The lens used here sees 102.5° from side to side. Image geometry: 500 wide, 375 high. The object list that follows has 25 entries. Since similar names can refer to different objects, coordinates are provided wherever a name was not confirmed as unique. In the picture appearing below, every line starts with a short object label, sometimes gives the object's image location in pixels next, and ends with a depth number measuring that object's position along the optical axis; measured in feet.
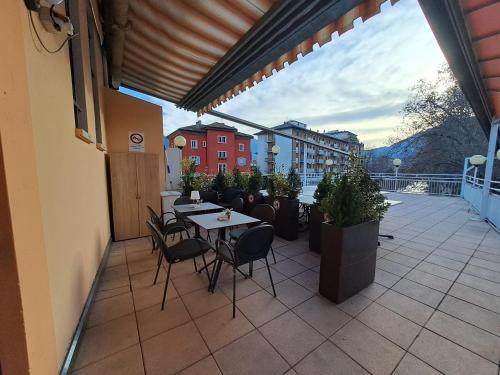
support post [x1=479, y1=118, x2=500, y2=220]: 14.57
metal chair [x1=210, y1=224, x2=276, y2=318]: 6.26
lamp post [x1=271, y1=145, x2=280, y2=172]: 24.36
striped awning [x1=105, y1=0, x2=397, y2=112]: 5.77
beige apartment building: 81.66
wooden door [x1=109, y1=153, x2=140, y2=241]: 11.97
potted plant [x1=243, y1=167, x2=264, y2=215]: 15.46
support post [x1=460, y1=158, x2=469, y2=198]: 25.08
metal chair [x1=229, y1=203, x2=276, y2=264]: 9.43
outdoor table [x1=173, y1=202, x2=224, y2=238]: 11.23
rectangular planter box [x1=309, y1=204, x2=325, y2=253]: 10.49
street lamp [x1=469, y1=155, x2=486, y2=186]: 20.21
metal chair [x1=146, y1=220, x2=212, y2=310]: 6.61
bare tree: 33.94
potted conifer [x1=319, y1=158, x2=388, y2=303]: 6.56
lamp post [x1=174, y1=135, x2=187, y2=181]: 17.20
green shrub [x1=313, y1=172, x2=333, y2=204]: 10.34
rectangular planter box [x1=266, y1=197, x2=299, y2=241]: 12.12
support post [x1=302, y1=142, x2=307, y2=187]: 27.87
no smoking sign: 14.71
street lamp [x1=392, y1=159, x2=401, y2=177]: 29.43
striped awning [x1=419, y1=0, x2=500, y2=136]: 4.95
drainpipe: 6.15
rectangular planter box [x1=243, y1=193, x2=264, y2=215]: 15.36
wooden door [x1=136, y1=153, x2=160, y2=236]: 12.74
